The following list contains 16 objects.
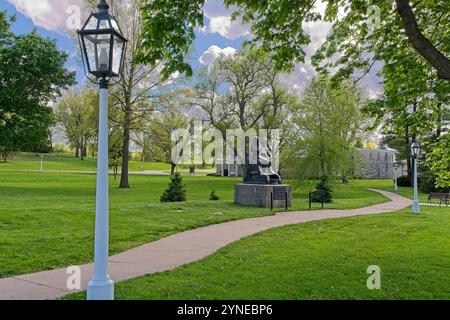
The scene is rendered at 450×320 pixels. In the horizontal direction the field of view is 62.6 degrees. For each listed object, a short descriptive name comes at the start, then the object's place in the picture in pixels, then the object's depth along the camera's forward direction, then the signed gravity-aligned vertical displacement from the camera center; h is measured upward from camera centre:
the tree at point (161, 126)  30.02 +3.20
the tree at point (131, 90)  29.11 +6.05
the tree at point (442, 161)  9.19 +0.19
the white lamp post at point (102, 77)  4.10 +1.00
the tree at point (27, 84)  24.19 +5.42
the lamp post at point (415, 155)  16.50 +0.58
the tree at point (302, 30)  5.25 +2.53
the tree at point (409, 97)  7.89 +1.67
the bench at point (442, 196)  22.50 -1.71
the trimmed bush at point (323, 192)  21.25 -1.45
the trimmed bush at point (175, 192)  17.70 -1.31
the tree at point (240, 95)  38.19 +7.48
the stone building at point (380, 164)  63.06 +0.66
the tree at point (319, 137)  26.48 +2.22
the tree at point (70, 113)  65.50 +9.43
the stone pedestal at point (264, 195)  16.72 -1.34
